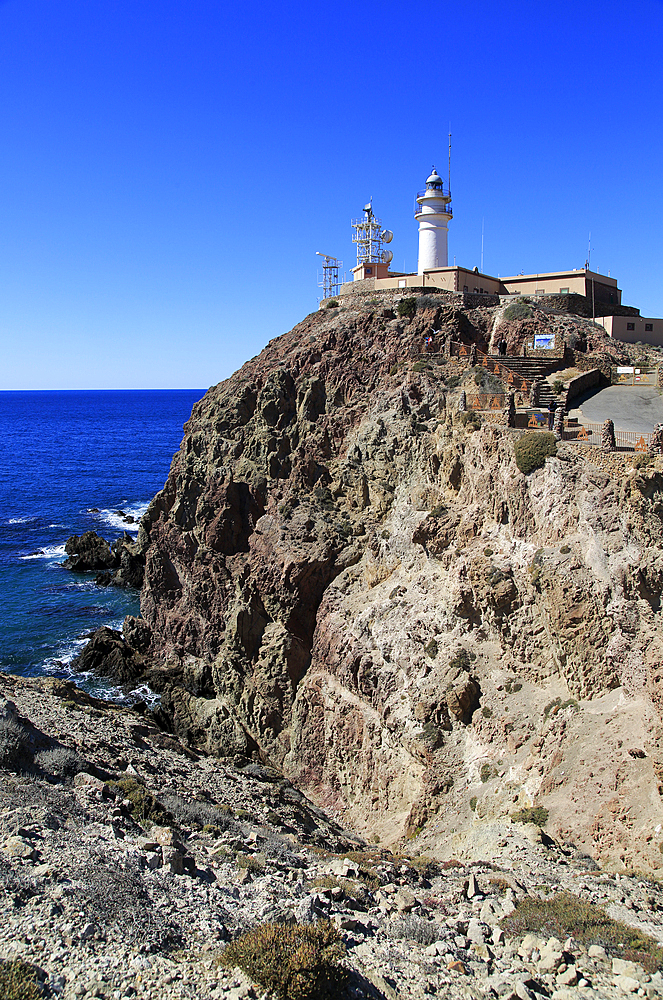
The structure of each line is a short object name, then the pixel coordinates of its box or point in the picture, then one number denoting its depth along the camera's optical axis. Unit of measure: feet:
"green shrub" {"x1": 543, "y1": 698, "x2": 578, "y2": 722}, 67.67
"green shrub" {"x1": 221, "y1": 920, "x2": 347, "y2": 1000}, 33.96
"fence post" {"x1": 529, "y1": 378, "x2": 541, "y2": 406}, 89.84
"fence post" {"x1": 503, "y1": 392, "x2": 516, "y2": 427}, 84.48
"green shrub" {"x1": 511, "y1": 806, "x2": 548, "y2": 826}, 61.98
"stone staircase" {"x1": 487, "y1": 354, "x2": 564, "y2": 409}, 108.17
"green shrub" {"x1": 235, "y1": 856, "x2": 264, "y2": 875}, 50.83
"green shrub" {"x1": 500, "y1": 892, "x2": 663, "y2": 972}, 42.19
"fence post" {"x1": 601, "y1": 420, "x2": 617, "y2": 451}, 71.20
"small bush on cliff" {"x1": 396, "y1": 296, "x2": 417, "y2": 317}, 115.75
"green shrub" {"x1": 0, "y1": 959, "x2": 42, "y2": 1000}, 30.76
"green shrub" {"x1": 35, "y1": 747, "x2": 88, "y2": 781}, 59.47
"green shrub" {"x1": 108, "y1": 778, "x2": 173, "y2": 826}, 56.39
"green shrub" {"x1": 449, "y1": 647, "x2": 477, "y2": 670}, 77.61
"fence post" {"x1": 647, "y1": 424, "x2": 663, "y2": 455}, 67.98
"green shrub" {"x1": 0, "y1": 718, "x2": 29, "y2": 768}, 57.88
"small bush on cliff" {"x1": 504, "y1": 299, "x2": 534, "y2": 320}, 119.96
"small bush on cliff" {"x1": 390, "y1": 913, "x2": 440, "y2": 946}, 43.52
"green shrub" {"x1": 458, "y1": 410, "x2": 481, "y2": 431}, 88.48
